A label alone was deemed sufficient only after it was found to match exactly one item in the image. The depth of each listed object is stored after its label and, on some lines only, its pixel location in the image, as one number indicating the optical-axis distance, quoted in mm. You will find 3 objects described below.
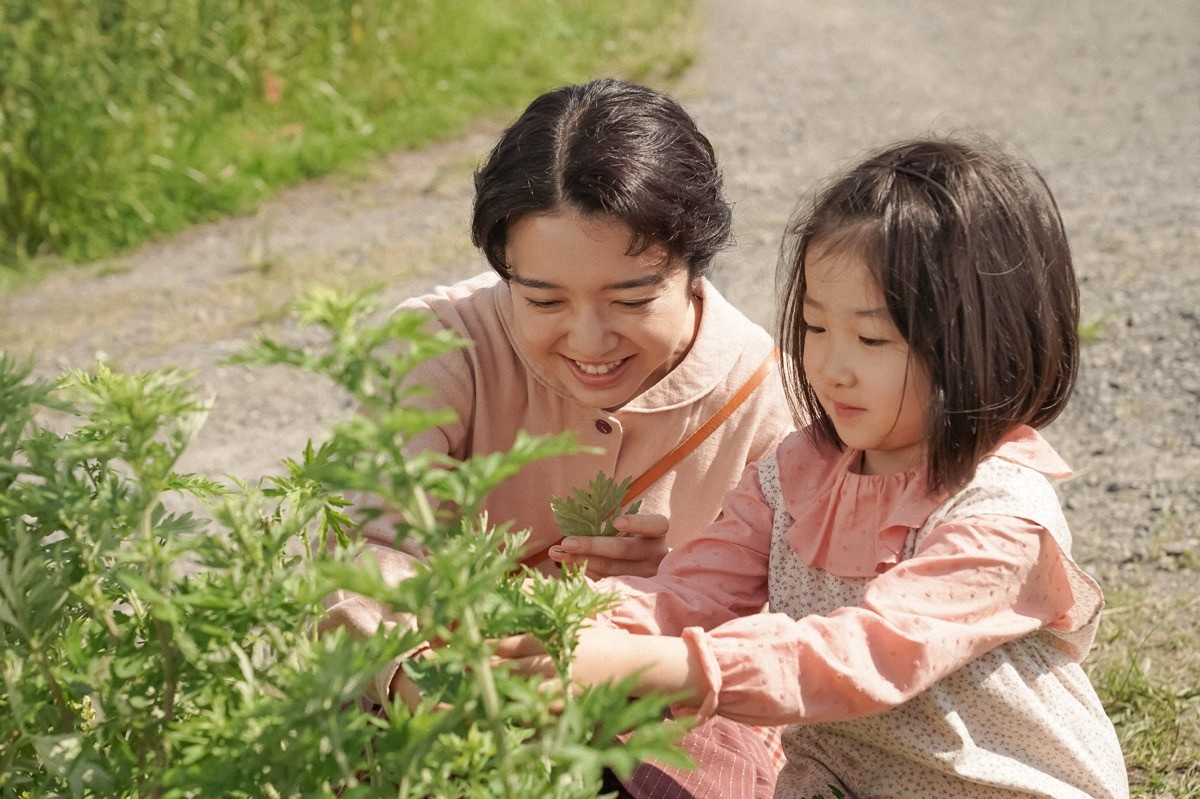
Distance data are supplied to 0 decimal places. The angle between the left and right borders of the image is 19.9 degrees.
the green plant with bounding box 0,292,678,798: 1782
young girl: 2135
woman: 2358
